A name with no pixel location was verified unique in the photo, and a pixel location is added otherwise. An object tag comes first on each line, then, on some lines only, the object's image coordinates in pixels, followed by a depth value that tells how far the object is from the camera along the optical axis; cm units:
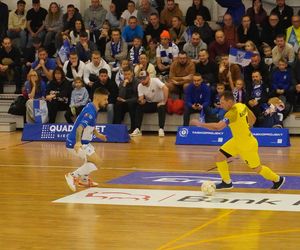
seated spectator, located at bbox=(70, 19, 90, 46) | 2389
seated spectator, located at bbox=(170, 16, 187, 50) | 2361
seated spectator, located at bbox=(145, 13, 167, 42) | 2380
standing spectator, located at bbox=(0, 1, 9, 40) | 2586
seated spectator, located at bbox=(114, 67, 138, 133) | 2178
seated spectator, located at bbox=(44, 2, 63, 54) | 2489
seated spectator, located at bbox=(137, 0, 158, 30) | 2458
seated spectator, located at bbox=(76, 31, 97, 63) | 2339
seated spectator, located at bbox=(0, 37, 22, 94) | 2417
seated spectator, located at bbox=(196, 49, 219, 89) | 2212
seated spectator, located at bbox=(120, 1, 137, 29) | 2462
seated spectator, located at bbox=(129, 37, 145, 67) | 2289
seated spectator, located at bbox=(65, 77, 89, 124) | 2186
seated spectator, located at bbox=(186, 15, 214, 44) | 2344
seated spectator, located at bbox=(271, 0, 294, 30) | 2309
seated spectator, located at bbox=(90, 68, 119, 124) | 2191
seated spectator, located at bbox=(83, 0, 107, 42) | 2500
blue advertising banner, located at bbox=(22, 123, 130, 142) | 2066
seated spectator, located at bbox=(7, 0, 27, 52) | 2540
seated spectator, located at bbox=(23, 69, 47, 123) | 2256
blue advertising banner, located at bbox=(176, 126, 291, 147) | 1961
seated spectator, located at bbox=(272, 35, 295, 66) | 2194
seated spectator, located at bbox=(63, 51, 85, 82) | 2270
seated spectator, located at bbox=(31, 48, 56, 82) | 2336
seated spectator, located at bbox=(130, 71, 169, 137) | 2150
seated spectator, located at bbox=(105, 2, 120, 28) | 2494
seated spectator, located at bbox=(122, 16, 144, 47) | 2378
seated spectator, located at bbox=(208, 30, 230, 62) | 2262
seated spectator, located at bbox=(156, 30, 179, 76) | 2273
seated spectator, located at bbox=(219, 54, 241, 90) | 2152
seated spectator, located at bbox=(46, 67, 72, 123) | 2227
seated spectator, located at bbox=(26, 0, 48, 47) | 2518
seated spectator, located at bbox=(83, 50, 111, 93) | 2242
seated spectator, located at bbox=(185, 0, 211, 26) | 2420
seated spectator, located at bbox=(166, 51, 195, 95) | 2200
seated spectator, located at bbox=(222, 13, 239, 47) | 2305
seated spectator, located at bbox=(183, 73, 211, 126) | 2117
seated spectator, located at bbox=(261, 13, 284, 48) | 2283
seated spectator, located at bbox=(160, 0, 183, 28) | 2427
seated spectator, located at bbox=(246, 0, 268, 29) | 2347
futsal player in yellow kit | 1298
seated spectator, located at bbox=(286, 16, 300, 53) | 2258
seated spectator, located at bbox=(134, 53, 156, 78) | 2231
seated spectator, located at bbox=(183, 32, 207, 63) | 2273
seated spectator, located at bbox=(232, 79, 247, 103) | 2084
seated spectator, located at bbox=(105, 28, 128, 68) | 2328
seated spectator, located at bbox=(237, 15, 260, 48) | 2281
